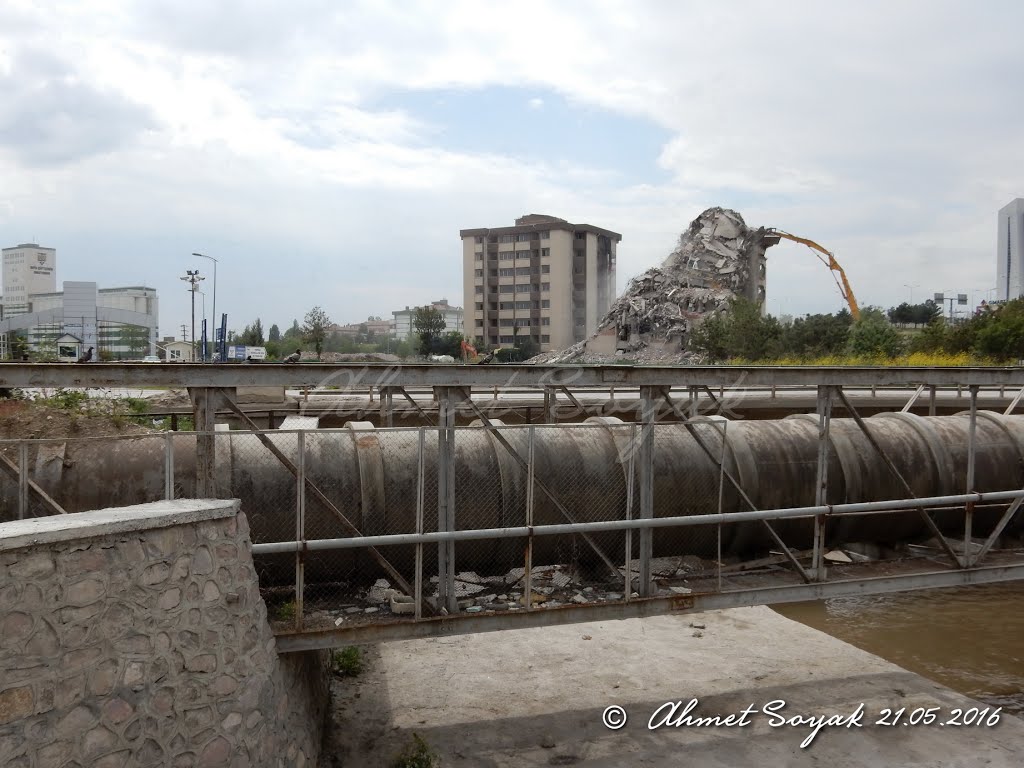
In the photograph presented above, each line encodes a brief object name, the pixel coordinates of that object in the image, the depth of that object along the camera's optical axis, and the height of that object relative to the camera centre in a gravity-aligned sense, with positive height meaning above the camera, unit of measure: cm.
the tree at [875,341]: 5234 +153
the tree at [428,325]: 8991 +448
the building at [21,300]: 15436 +1495
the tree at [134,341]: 7765 +228
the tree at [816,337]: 6106 +213
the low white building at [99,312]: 8000 +641
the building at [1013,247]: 18175 +2752
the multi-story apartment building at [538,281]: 10862 +1128
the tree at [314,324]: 7302 +383
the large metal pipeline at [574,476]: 902 -140
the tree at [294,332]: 10818 +448
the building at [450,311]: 19345 +1269
